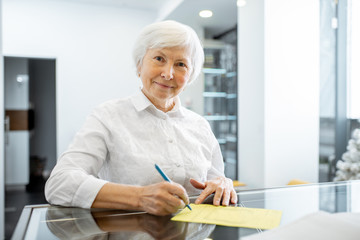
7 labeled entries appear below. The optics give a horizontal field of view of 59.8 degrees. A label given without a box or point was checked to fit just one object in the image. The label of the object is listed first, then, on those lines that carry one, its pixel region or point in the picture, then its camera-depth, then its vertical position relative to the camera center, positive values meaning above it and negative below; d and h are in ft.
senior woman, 3.41 -0.29
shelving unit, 17.79 +1.17
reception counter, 2.28 -0.87
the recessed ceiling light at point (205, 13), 15.97 +5.36
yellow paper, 2.56 -0.88
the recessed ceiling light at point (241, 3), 11.28 +4.12
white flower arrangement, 9.70 -1.47
